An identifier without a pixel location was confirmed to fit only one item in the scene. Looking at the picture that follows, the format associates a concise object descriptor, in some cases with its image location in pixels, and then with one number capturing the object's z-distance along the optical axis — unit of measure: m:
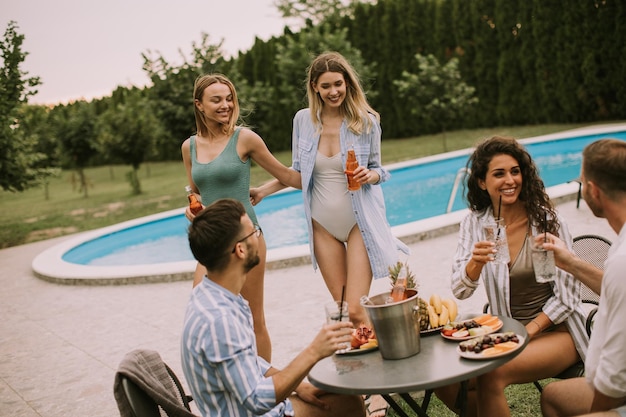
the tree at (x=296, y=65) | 19.36
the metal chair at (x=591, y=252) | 3.32
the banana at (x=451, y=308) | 2.67
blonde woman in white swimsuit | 3.73
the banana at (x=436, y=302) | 2.68
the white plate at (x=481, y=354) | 2.21
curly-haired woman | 2.69
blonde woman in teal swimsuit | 3.76
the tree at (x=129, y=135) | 17.64
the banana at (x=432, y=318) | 2.61
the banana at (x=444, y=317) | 2.62
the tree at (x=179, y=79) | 18.28
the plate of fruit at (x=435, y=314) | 2.59
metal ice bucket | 2.26
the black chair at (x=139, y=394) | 2.10
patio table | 2.13
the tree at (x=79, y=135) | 19.45
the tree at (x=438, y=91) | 16.94
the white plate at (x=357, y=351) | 2.49
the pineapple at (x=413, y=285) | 2.38
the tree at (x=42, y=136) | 12.66
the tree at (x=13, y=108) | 11.73
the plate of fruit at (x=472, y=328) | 2.44
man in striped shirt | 2.11
